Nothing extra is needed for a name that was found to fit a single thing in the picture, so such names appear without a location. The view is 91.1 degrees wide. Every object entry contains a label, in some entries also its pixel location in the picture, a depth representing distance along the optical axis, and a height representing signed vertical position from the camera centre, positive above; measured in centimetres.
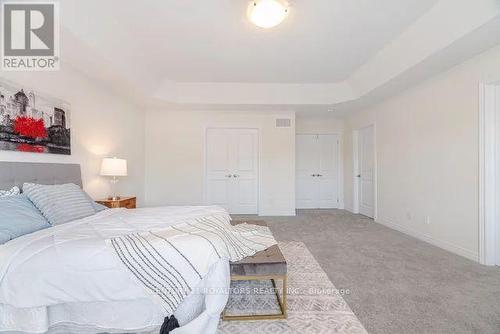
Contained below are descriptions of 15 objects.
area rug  164 -108
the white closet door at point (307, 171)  648 -14
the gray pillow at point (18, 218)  167 -38
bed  136 -72
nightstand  336 -52
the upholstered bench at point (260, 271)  169 -73
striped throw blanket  142 -56
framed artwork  230 +47
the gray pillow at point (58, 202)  203 -32
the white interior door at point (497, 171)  271 -6
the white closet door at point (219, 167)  557 -2
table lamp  349 -1
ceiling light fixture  229 +147
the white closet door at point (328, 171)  646 -14
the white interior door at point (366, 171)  523 -12
